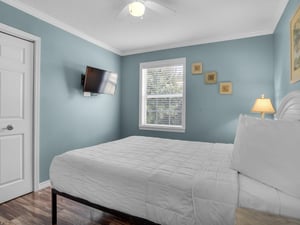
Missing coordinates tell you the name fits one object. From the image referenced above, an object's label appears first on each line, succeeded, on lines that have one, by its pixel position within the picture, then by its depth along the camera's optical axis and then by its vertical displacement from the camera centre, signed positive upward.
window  3.70 +0.34
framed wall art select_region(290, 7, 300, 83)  1.75 +0.69
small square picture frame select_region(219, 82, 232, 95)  3.22 +0.43
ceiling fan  1.94 +1.32
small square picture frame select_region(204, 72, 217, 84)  3.33 +0.65
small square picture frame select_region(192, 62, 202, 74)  3.44 +0.86
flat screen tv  3.13 +0.57
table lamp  2.49 +0.08
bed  1.04 -0.52
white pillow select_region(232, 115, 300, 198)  1.01 -0.27
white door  2.20 -0.10
